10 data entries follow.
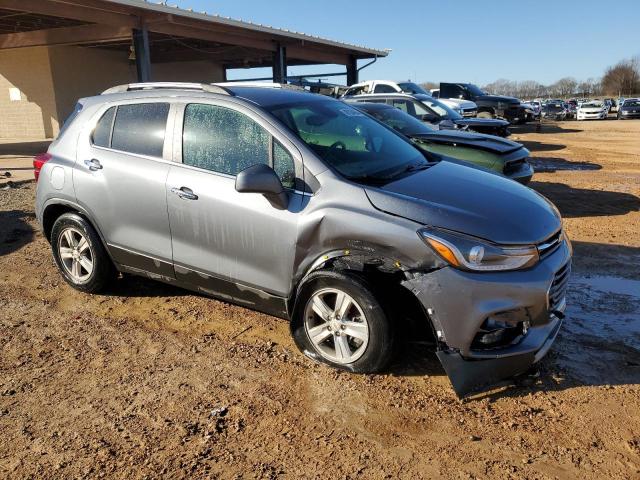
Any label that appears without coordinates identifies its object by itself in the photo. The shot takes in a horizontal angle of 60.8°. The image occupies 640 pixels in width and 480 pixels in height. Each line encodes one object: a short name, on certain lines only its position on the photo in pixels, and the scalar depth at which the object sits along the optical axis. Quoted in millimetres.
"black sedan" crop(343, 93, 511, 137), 11344
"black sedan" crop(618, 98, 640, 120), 34375
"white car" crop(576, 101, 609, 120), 35156
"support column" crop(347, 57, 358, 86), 29656
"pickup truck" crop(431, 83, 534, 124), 23416
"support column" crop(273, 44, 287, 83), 22453
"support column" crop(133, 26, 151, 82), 15984
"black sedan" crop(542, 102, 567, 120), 37406
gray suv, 3125
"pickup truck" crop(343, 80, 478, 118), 18205
